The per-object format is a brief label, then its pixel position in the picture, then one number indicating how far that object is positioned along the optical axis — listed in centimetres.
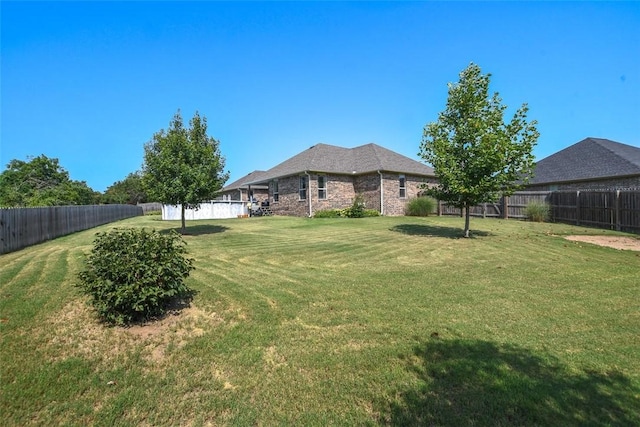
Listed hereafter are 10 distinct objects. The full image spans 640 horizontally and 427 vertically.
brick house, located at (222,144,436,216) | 2328
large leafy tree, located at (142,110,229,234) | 1292
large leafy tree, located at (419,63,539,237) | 1165
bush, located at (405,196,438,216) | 2225
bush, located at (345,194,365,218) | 2155
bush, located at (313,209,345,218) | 2221
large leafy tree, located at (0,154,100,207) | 3788
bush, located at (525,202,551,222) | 1868
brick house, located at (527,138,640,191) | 2076
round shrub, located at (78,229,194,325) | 419
